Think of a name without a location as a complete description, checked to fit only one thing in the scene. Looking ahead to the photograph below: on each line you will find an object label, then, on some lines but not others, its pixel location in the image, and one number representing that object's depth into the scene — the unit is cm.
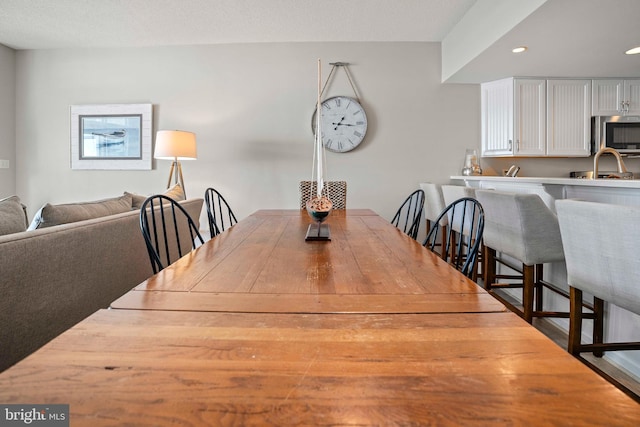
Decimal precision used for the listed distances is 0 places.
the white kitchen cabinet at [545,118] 381
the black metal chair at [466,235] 123
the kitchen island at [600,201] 173
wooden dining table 39
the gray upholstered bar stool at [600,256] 121
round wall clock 403
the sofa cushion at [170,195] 233
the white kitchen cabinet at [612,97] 384
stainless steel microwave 381
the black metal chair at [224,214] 414
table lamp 349
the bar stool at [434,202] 323
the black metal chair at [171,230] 214
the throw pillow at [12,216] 134
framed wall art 417
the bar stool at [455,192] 258
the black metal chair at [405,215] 410
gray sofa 114
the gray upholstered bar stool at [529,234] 192
